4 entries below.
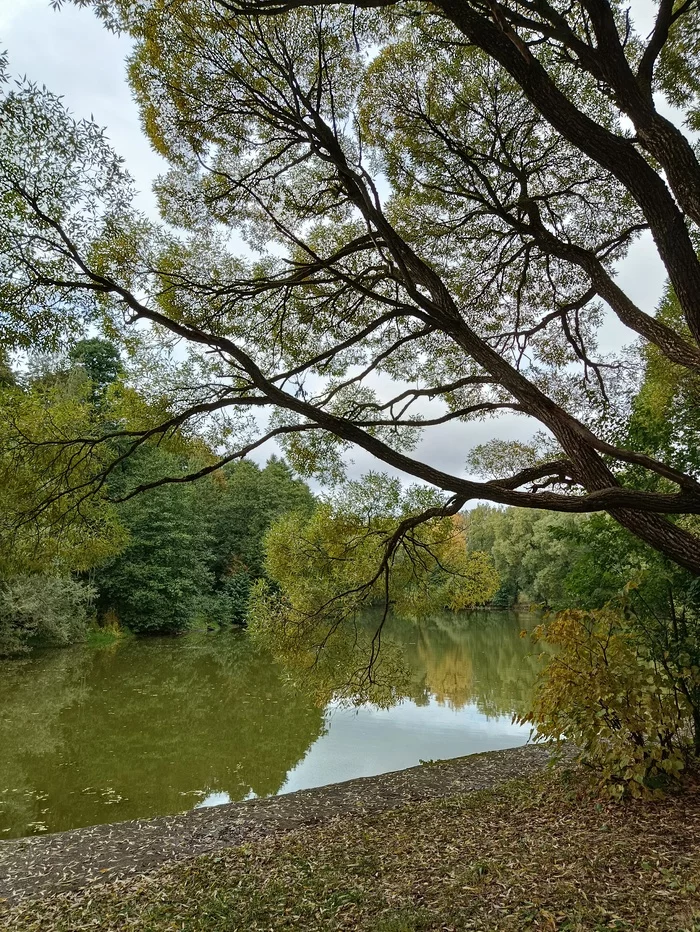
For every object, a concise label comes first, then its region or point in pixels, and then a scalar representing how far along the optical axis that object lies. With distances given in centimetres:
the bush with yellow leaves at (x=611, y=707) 424
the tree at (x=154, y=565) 2117
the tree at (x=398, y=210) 327
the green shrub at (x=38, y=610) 1453
